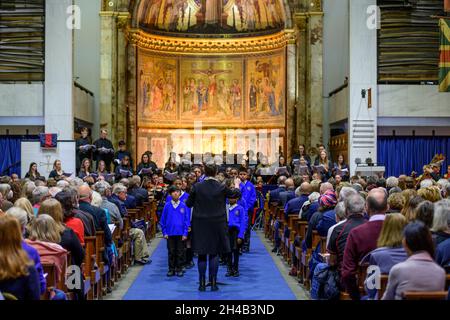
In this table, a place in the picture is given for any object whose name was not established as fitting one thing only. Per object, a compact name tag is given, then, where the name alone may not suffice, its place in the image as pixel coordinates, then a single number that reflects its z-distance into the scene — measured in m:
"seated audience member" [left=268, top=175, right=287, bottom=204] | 17.95
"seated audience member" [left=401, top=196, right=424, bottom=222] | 7.90
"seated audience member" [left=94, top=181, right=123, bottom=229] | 11.86
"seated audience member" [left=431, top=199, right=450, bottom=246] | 6.97
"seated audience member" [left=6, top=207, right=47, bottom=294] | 5.80
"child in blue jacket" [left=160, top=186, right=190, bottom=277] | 12.82
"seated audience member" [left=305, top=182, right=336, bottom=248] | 10.22
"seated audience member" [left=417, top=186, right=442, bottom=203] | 8.74
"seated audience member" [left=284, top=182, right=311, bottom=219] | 13.33
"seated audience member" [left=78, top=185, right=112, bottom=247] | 10.17
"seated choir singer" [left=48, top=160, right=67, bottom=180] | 17.97
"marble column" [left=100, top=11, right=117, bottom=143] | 26.27
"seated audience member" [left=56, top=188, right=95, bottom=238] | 8.63
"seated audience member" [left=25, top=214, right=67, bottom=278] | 6.96
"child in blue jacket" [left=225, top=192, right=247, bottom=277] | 12.95
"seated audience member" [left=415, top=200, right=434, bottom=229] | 7.02
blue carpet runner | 10.90
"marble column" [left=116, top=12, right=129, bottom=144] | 26.67
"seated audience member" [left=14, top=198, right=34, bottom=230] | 8.06
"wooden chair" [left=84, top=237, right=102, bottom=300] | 9.20
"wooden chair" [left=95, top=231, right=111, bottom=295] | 10.06
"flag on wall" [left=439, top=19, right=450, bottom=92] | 19.59
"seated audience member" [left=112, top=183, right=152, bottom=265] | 14.38
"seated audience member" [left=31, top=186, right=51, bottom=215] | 9.89
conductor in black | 11.16
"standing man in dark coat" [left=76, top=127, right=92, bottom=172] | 20.45
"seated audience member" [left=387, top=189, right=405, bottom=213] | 8.74
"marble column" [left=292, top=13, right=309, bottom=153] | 26.84
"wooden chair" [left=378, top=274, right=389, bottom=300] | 6.13
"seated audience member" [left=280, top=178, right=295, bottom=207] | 15.35
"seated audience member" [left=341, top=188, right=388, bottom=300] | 7.12
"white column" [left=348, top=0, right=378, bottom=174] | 22.69
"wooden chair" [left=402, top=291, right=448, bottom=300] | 5.09
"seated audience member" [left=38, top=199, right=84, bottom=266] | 7.48
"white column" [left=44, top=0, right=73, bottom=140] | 22.80
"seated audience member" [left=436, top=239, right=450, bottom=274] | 6.75
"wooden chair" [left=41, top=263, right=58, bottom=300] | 6.83
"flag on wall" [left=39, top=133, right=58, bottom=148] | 19.70
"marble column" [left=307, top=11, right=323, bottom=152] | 26.41
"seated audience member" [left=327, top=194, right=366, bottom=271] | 7.90
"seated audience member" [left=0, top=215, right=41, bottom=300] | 5.36
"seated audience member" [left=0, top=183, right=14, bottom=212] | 10.95
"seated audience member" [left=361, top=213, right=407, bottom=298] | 6.34
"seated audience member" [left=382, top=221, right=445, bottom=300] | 5.32
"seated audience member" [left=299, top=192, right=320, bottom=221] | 11.66
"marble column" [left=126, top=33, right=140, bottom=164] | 27.44
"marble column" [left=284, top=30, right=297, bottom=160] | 27.75
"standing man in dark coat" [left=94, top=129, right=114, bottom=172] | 21.55
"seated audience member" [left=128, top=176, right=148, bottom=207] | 16.66
